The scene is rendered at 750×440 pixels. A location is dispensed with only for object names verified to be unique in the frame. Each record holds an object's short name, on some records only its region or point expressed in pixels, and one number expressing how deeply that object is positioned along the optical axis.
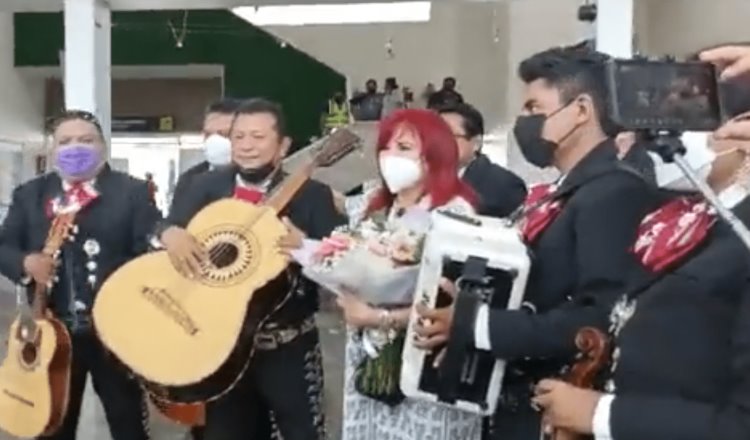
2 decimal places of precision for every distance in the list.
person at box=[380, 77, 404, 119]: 12.75
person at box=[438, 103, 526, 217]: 4.70
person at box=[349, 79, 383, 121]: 12.94
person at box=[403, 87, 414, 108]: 12.78
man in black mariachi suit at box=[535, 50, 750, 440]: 1.46
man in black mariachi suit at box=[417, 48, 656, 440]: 2.26
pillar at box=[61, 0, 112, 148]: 6.61
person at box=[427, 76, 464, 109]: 5.37
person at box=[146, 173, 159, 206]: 3.97
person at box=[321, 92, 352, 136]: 12.93
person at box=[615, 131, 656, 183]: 2.34
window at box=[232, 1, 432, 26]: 14.10
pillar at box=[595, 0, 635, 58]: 5.84
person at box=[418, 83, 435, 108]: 13.42
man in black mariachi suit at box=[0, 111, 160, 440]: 3.76
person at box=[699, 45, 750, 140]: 1.50
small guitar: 3.68
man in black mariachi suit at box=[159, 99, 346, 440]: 3.41
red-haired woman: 2.77
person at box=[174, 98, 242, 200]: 4.64
